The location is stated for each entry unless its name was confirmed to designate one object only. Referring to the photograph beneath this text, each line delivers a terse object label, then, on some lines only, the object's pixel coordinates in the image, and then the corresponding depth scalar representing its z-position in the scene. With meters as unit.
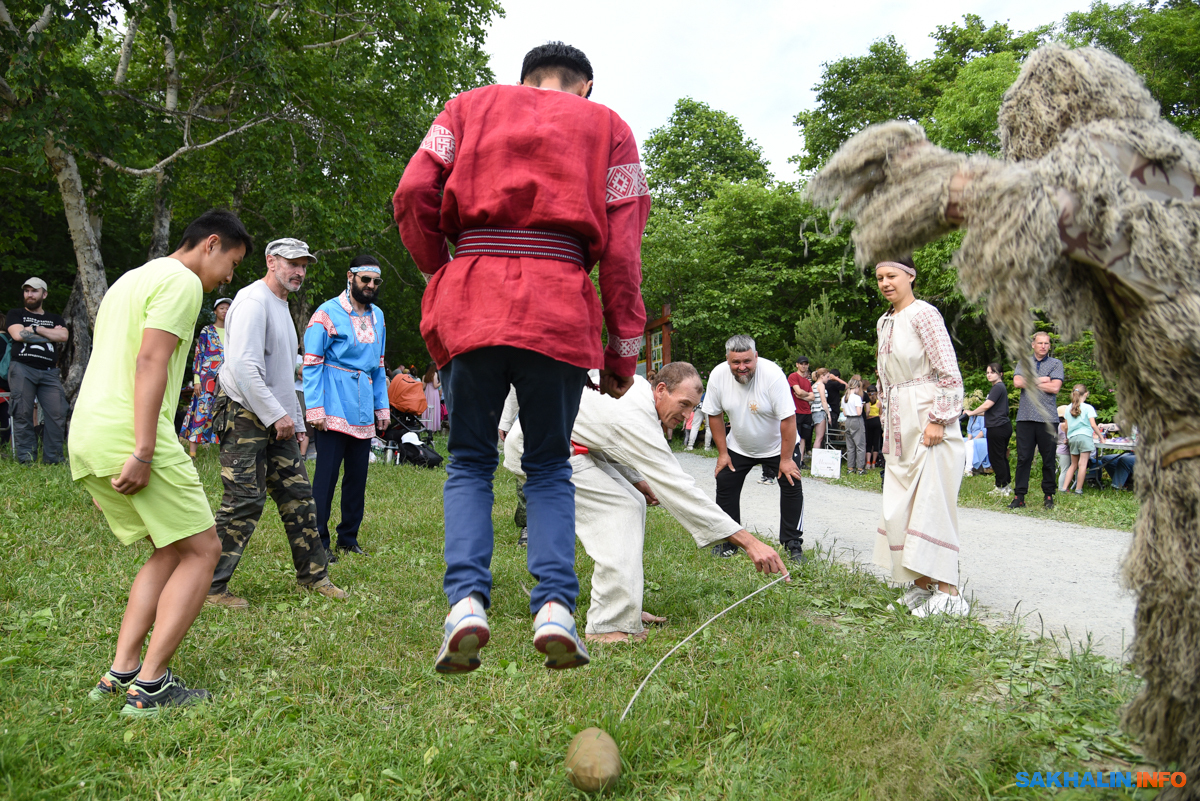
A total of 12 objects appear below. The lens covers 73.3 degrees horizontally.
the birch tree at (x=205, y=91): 11.06
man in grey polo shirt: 9.93
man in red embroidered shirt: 2.67
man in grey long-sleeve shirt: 4.90
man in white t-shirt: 6.86
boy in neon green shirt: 3.21
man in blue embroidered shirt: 6.14
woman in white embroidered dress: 4.99
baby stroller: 13.84
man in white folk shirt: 4.37
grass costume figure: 2.02
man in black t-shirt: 10.10
